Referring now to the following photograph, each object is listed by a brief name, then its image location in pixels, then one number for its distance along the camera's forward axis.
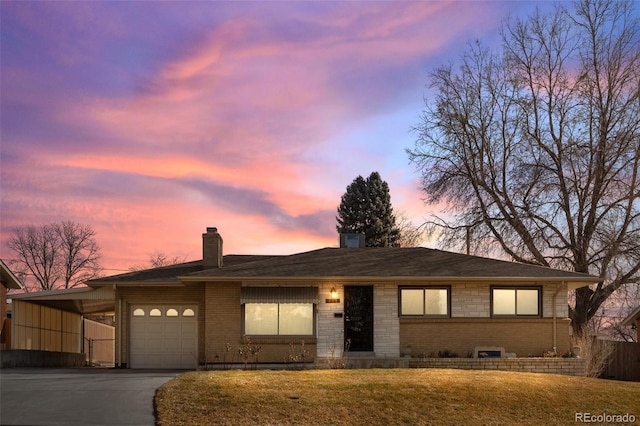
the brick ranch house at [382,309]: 24.41
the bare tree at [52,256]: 64.31
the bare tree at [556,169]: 31.83
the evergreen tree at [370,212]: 54.44
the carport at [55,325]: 26.81
